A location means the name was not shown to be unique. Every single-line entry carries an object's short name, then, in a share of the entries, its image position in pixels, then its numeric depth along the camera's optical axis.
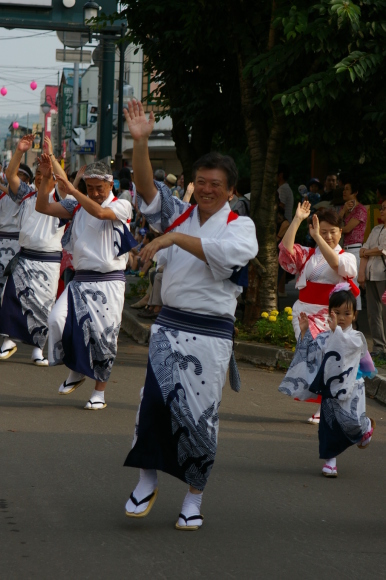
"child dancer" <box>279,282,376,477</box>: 6.08
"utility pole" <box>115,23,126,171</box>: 25.11
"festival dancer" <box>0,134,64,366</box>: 9.50
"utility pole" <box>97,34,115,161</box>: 23.05
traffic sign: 37.00
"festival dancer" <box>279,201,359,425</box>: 7.14
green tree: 9.41
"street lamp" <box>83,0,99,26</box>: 20.53
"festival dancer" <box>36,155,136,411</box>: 7.53
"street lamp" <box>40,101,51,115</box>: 53.47
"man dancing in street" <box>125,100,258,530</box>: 4.76
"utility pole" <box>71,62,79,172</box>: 49.90
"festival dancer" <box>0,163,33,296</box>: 10.64
